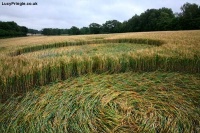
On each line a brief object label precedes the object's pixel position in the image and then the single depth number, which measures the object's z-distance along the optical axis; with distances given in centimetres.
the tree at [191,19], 4128
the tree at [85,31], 8019
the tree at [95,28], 7581
